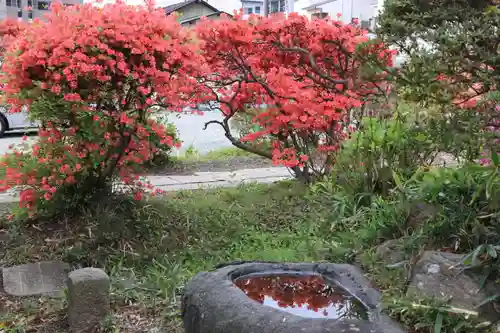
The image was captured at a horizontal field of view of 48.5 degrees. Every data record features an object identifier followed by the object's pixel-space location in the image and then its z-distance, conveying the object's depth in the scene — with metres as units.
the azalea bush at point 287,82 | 6.59
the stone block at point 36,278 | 4.49
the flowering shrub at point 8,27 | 11.35
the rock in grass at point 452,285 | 3.06
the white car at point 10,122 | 14.71
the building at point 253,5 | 44.91
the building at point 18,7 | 36.72
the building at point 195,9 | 31.00
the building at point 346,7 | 23.78
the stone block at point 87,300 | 3.78
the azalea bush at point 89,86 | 4.82
